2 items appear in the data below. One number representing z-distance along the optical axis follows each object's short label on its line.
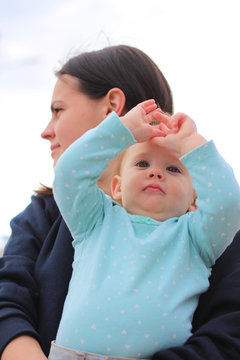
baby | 1.41
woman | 1.45
